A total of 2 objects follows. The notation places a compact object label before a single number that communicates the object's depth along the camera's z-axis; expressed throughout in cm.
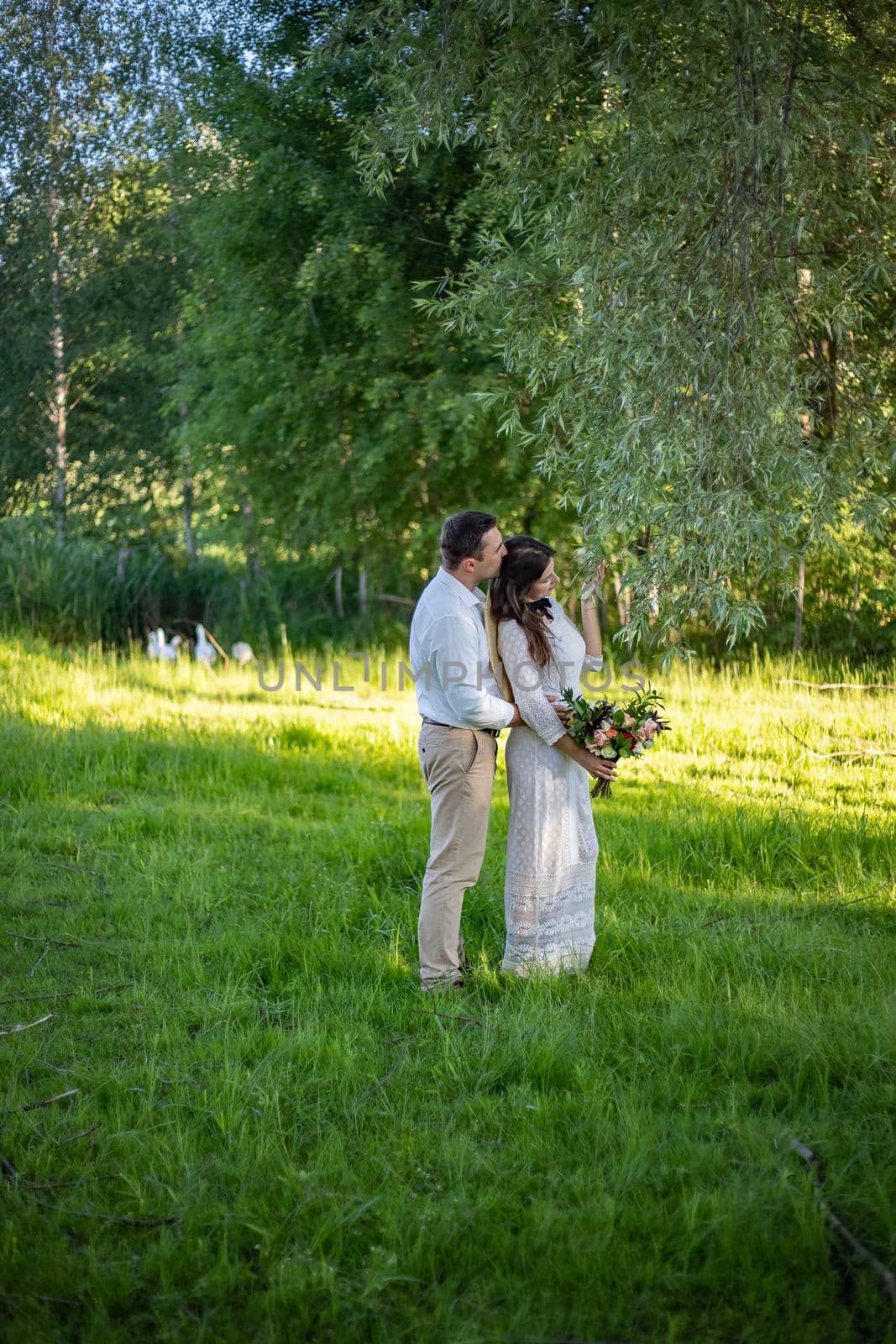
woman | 487
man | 466
